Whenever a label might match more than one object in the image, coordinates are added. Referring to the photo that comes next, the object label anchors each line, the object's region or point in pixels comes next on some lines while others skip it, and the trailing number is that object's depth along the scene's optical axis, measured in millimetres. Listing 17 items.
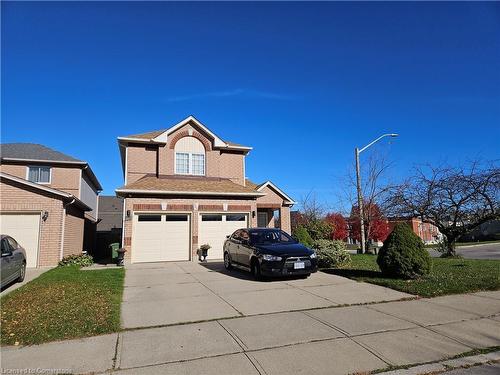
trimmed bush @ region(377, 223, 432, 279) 10086
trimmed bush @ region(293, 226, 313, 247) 17969
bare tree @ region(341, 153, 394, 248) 21328
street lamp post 19766
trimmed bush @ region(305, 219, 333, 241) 25969
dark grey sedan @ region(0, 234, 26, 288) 9502
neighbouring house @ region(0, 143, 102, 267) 15141
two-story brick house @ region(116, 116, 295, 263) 16672
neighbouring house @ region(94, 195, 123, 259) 26508
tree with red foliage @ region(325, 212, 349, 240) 35722
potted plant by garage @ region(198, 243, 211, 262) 16766
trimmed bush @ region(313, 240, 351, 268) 13492
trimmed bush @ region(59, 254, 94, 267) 15505
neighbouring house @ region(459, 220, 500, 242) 60638
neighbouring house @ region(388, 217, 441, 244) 62888
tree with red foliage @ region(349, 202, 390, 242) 21922
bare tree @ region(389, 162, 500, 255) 18359
